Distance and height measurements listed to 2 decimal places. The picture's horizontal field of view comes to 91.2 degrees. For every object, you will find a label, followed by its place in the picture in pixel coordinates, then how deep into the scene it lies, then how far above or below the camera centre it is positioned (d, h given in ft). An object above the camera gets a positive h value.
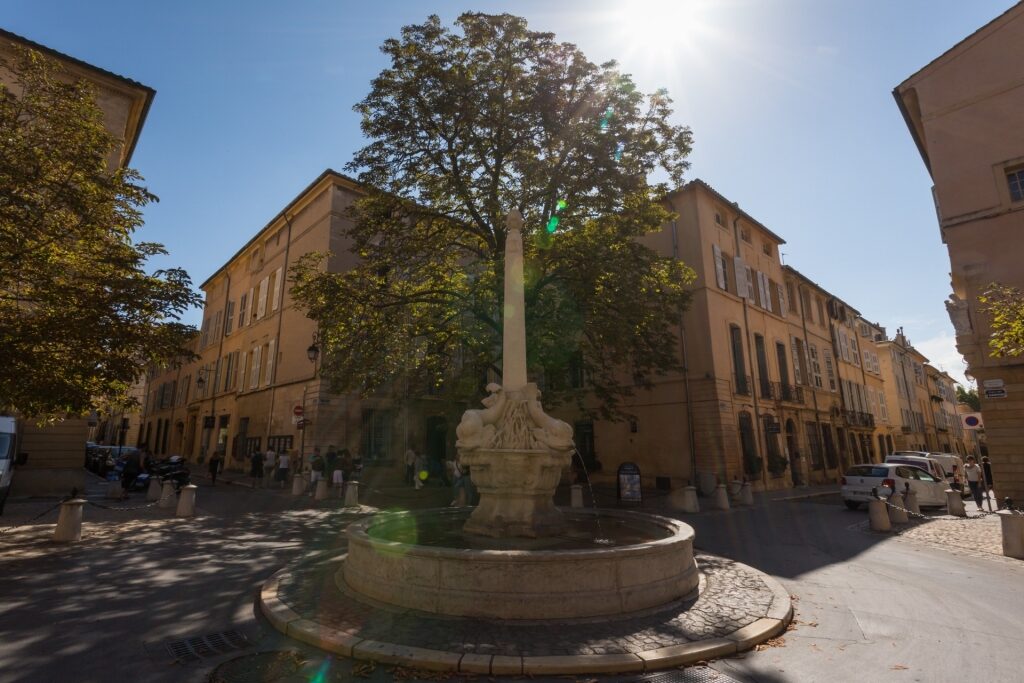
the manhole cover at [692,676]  12.87 -5.78
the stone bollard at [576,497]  44.50 -4.15
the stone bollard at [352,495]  46.94 -4.09
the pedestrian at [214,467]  67.47 -2.13
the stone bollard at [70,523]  28.66 -4.02
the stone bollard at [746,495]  52.26 -4.71
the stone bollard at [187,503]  39.34 -4.03
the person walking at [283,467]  64.75 -2.05
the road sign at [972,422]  48.96 +2.60
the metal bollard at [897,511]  41.25 -5.27
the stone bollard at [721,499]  48.06 -4.69
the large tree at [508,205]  45.29 +23.19
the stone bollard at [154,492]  48.14 -3.89
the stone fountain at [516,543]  16.16 -3.77
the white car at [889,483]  47.78 -3.31
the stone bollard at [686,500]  46.06 -4.65
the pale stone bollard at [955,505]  44.55 -4.95
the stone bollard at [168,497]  42.77 -3.84
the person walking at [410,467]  65.57 -2.15
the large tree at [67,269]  24.97 +9.58
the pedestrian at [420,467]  63.70 -2.22
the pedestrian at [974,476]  51.30 -2.92
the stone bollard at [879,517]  36.94 -4.93
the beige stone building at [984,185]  49.08 +28.52
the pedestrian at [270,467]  67.46 -2.15
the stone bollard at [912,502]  43.63 -4.58
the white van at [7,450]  36.91 +0.12
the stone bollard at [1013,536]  27.78 -4.82
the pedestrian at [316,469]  58.23 -2.17
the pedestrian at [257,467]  63.87 -2.03
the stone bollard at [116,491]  50.11 -3.90
